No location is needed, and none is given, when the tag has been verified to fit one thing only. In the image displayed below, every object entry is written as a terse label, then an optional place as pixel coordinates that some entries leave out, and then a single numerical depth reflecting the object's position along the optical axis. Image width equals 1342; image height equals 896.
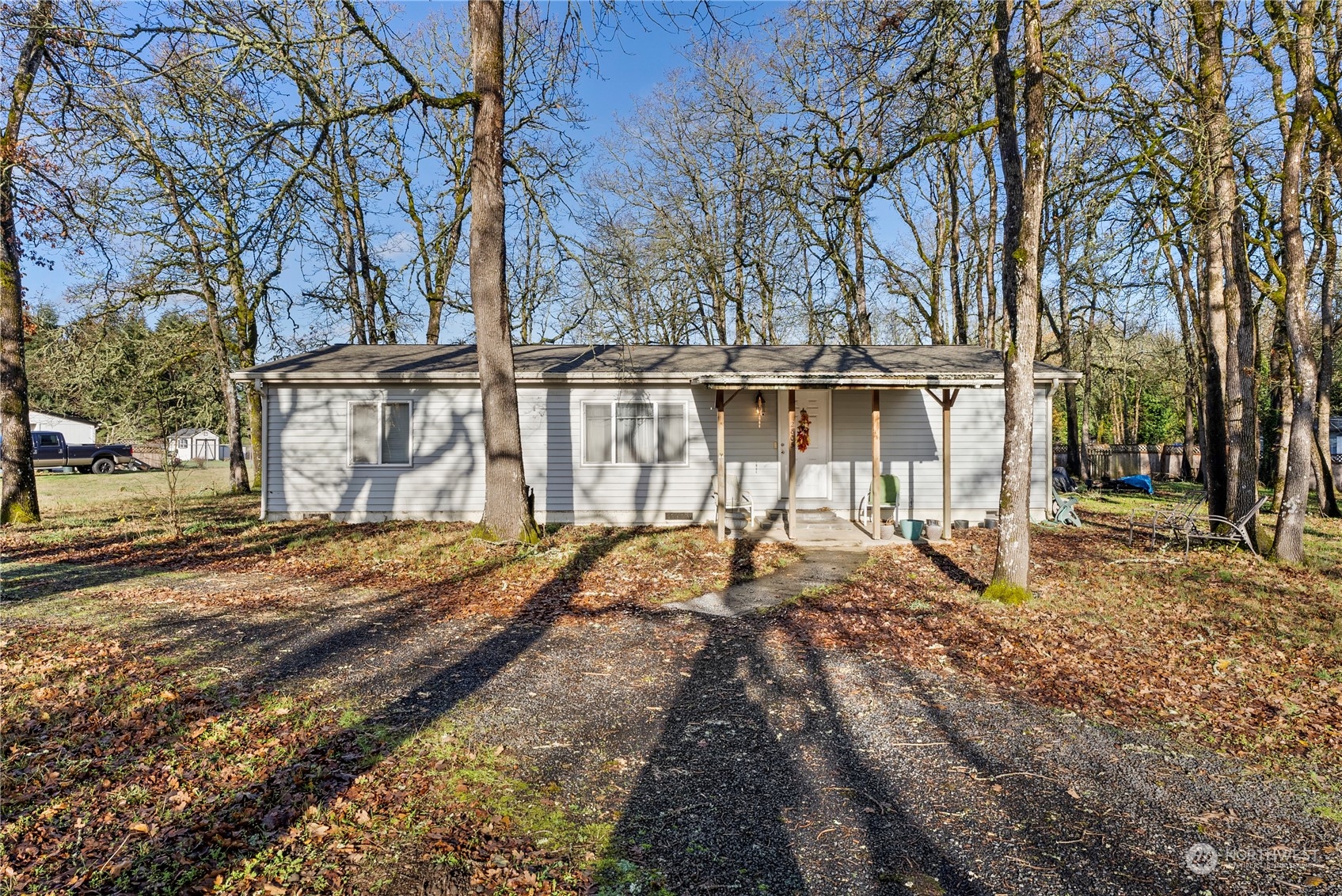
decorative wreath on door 12.53
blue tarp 19.20
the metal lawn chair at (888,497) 12.19
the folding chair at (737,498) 12.27
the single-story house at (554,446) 12.33
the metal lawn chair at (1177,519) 9.52
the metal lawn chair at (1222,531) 8.88
